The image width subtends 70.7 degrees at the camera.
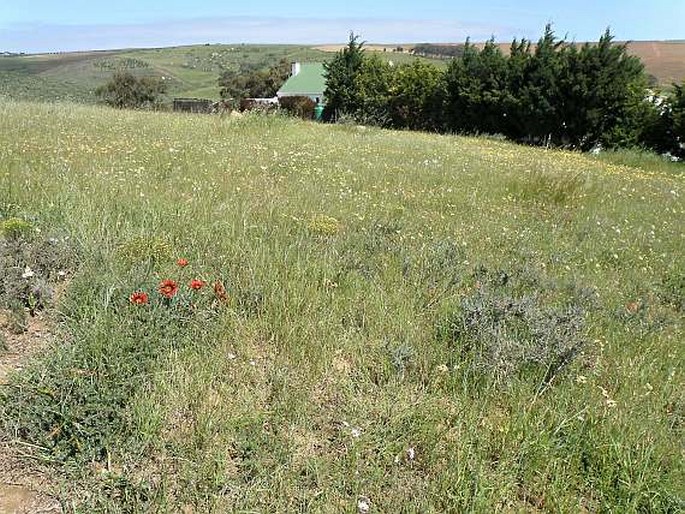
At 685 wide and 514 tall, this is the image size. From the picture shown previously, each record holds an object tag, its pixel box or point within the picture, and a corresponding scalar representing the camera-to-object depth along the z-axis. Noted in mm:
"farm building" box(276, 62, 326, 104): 48566
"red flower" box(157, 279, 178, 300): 2578
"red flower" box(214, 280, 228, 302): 2865
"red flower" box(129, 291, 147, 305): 2508
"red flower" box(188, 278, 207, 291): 2760
